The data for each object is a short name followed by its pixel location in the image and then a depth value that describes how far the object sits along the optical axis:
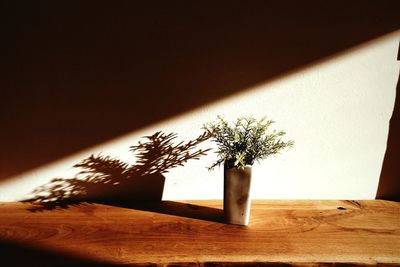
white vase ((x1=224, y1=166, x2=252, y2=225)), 1.32
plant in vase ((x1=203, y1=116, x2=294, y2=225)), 1.33
